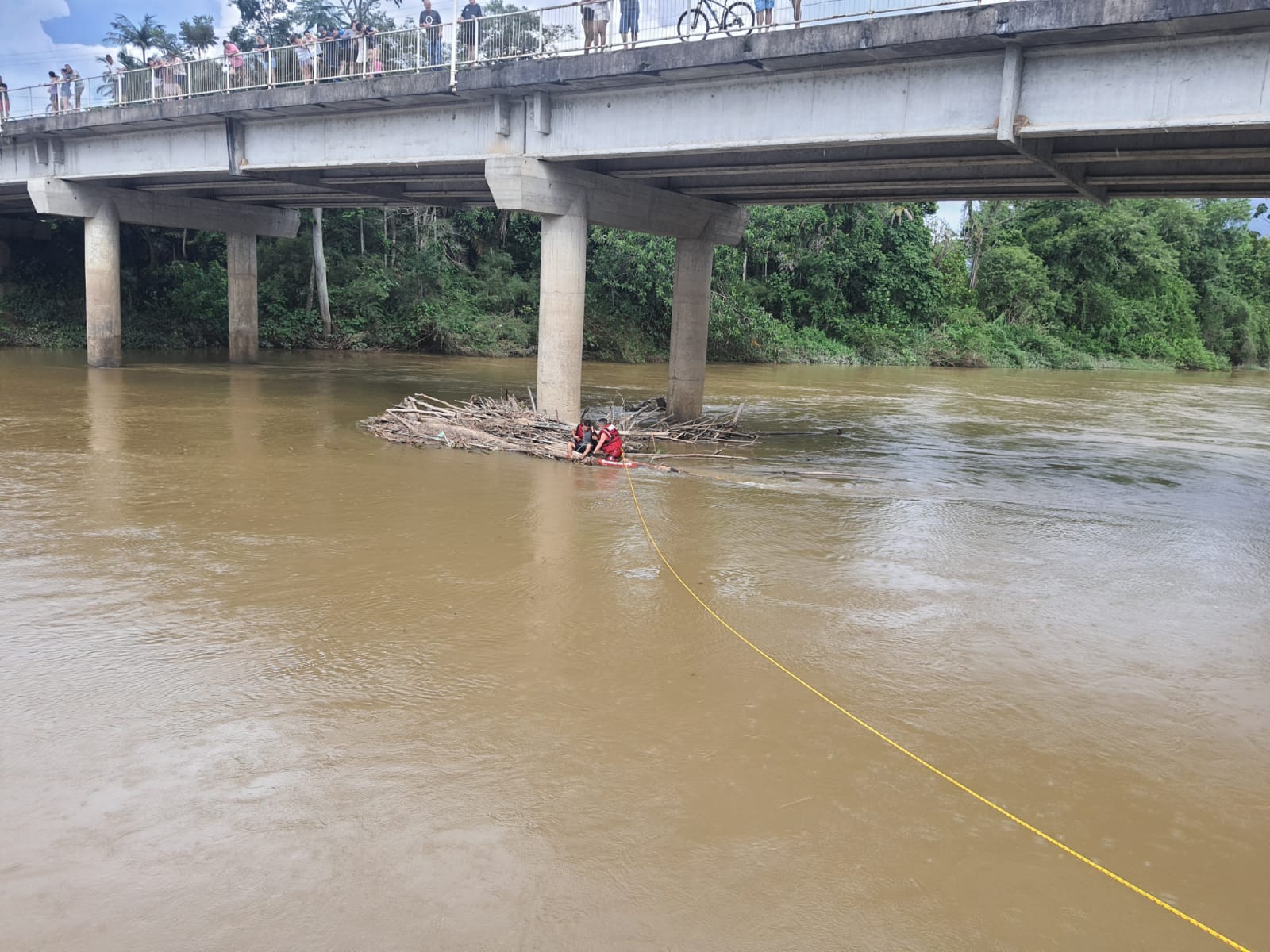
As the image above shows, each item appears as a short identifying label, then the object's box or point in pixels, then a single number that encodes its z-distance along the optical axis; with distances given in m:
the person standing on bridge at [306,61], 19.59
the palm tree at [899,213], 48.62
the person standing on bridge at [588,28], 15.98
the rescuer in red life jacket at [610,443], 15.96
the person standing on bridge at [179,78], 22.50
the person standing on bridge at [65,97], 25.06
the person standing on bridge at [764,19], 13.95
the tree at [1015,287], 56.09
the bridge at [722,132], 11.79
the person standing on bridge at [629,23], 15.62
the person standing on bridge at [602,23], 15.80
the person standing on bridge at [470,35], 17.38
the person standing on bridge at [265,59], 20.34
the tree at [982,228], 58.69
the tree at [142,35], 49.44
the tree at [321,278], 38.75
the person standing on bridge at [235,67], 21.22
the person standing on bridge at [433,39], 17.88
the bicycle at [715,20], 14.51
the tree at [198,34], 49.88
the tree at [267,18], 47.56
